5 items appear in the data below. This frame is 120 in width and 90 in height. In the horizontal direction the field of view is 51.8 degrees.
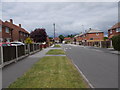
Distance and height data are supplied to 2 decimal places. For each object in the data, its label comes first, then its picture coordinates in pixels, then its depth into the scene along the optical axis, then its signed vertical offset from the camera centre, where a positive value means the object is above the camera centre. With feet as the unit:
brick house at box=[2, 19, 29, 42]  90.26 +8.69
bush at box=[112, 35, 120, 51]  67.01 +0.62
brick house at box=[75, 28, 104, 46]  209.11 +12.22
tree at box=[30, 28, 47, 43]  147.84 +10.22
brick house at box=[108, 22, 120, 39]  129.45 +14.68
